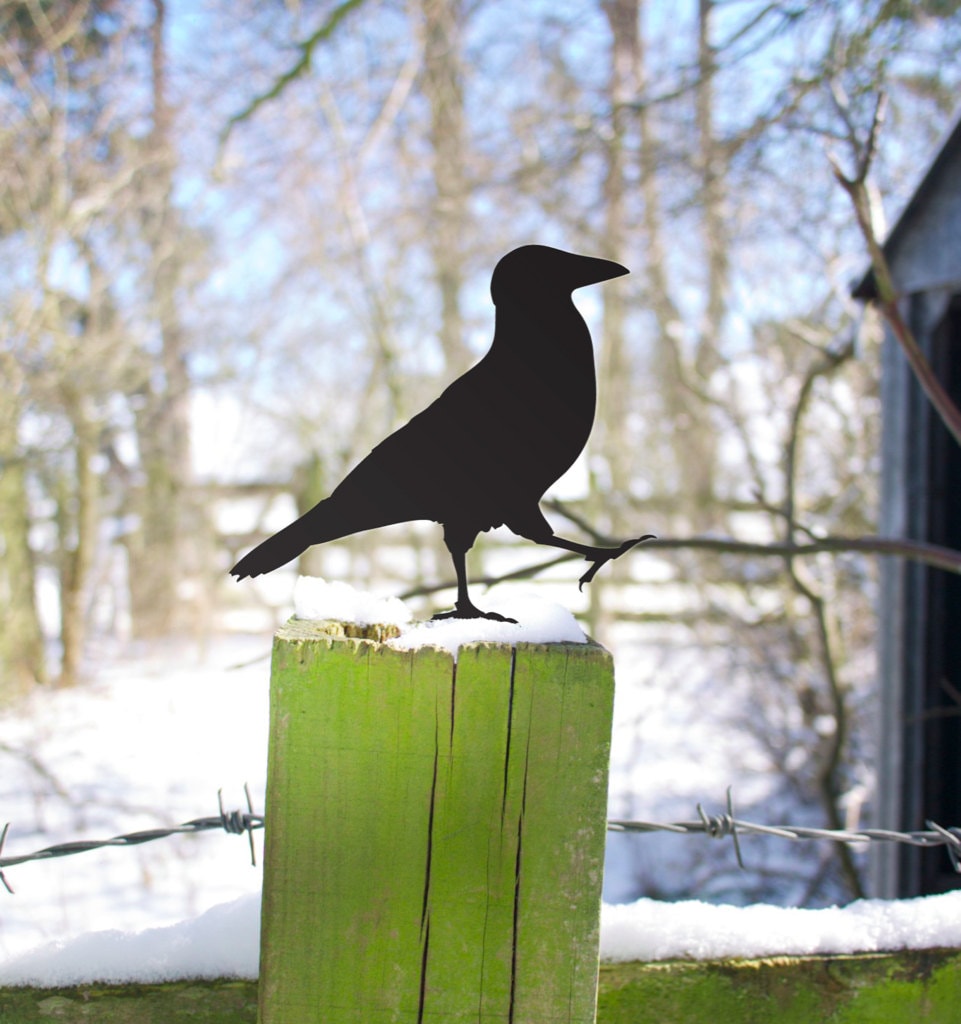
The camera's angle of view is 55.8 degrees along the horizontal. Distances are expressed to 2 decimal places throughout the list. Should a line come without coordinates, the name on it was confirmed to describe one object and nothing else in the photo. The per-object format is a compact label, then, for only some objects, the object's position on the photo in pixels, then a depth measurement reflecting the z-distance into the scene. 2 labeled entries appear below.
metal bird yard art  1.07
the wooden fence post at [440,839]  0.86
